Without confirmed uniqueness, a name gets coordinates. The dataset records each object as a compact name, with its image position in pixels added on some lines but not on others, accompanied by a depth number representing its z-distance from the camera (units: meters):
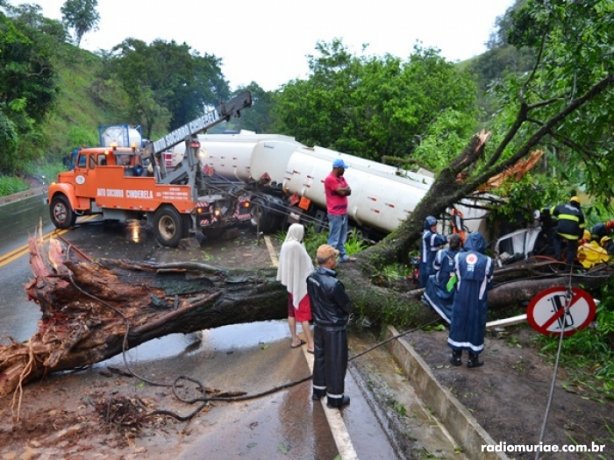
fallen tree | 5.69
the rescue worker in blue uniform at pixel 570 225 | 8.02
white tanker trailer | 11.16
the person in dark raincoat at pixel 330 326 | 4.95
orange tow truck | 12.40
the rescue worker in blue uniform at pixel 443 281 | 6.57
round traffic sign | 4.82
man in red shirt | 8.59
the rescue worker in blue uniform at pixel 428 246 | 7.75
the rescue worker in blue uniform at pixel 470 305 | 5.49
